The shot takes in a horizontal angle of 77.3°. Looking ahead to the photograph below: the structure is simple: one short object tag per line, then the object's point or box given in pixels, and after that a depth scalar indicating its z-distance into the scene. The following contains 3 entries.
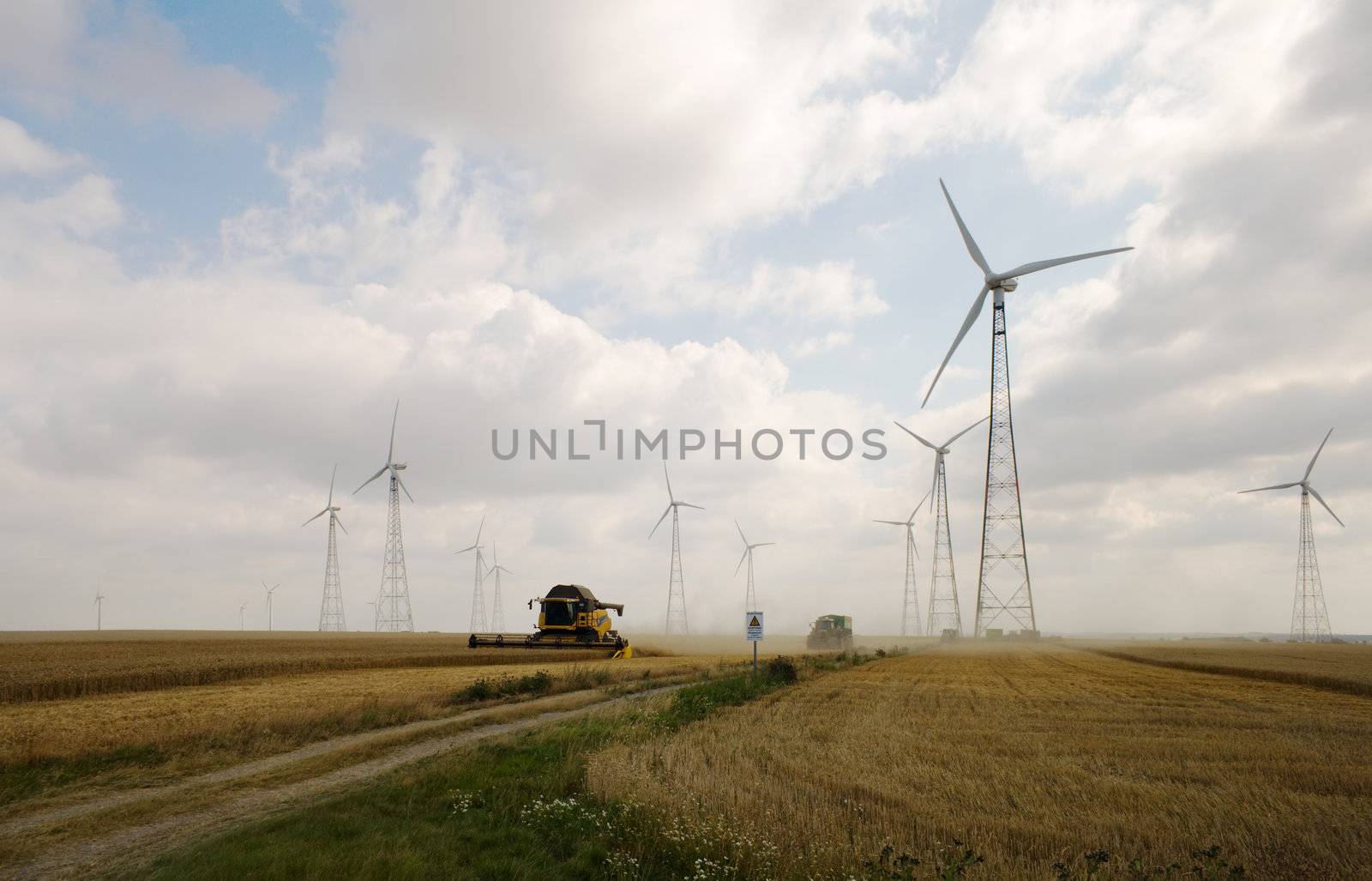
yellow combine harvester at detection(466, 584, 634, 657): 70.44
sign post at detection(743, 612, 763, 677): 39.92
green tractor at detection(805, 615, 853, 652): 102.81
